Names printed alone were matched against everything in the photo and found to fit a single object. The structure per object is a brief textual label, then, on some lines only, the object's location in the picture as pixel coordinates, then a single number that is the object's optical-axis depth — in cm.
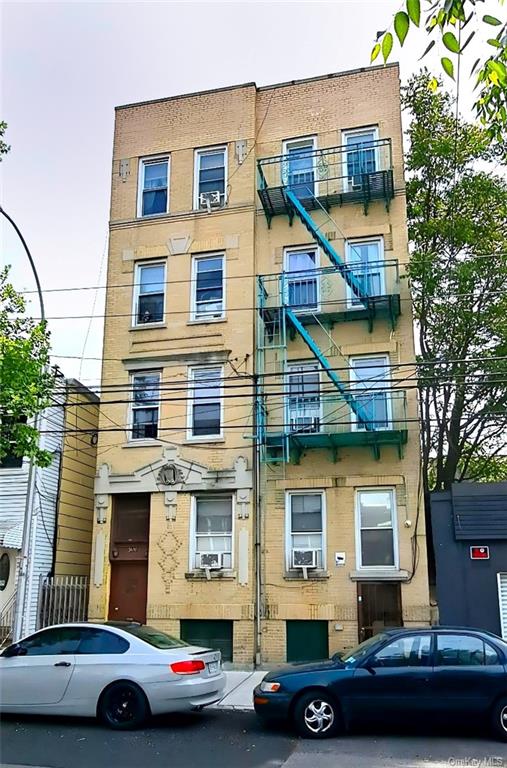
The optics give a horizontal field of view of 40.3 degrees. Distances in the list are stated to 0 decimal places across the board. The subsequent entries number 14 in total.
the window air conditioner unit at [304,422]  1639
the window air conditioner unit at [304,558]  1555
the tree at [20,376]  1166
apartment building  1563
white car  933
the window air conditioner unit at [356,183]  1762
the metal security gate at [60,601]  1688
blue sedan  876
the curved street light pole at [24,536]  1334
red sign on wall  1477
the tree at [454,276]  1691
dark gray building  1459
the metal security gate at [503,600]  1448
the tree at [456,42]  335
